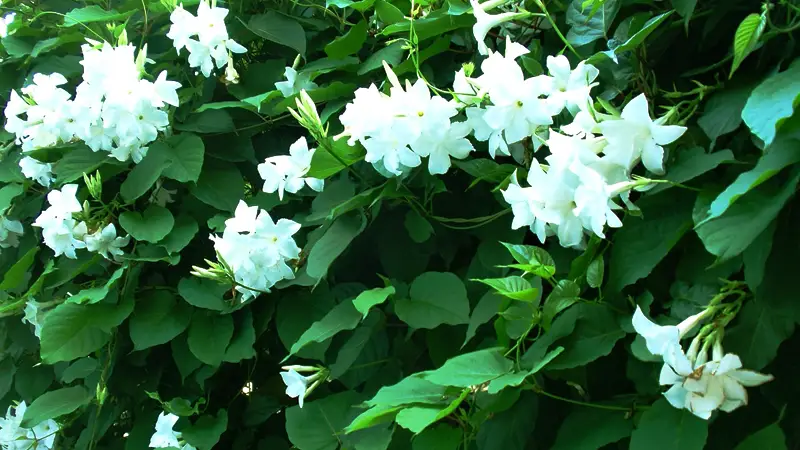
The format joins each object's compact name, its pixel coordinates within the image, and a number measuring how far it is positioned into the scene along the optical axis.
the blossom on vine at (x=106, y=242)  1.19
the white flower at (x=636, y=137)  0.61
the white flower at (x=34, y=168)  1.33
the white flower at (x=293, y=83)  1.09
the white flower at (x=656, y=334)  0.58
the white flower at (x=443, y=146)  0.80
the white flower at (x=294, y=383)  0.97
